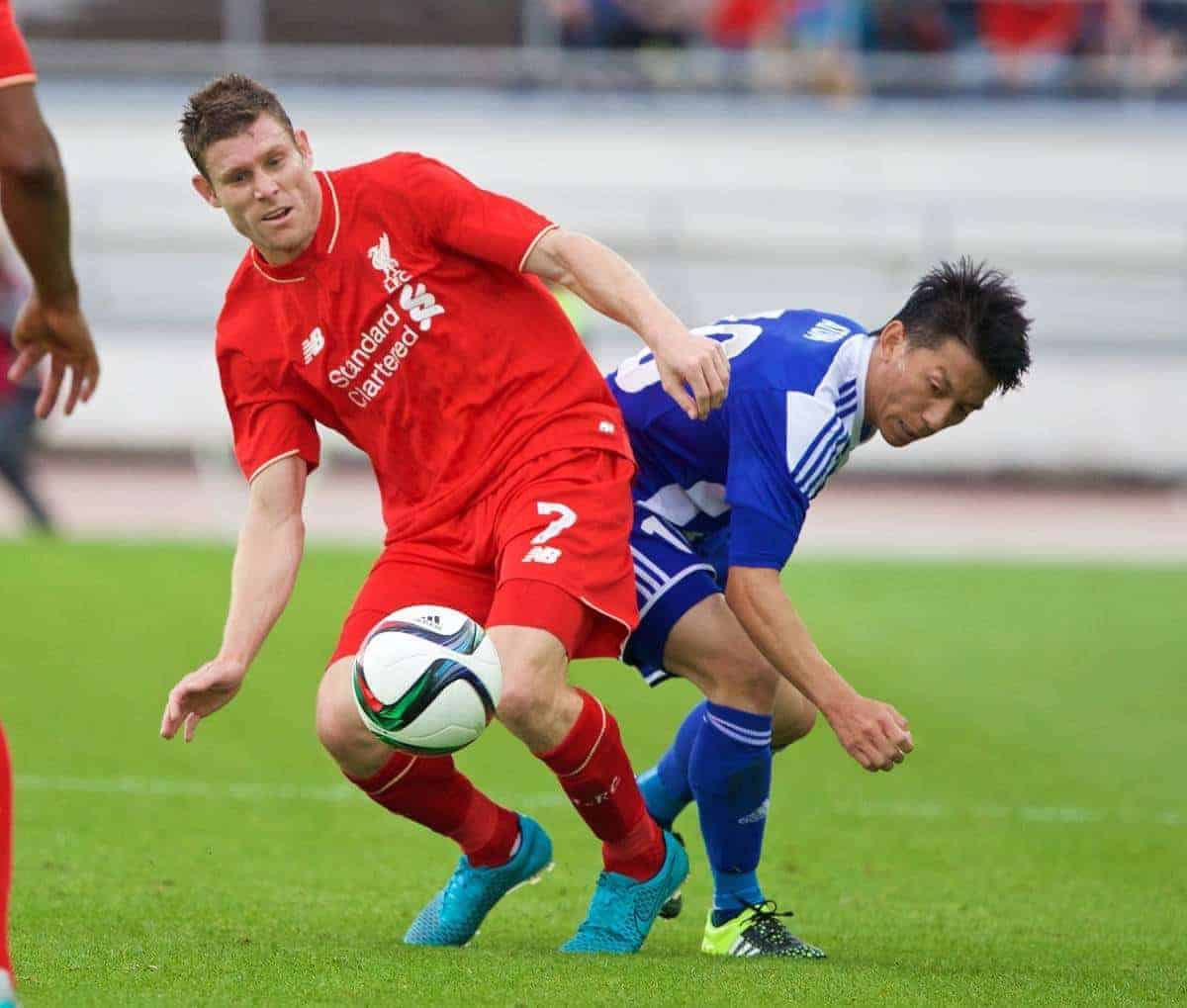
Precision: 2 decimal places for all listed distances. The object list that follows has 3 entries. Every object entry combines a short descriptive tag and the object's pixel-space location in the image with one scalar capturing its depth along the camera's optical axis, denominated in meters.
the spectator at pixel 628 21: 43.41
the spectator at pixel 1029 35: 43.25
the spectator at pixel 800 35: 43.37
